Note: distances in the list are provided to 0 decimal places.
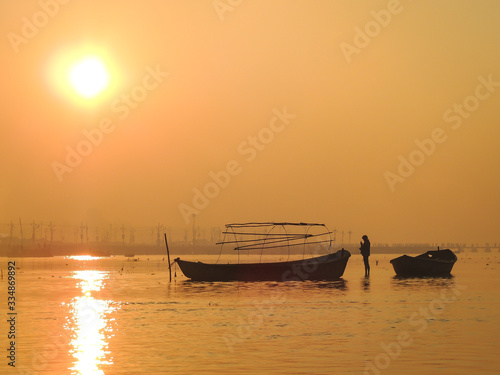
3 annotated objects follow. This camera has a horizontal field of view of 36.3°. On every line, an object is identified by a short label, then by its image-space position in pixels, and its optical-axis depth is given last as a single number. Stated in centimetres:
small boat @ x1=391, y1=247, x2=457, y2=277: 6231
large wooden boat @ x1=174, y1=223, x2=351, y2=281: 5712
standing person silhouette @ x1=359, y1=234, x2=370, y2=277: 6011
